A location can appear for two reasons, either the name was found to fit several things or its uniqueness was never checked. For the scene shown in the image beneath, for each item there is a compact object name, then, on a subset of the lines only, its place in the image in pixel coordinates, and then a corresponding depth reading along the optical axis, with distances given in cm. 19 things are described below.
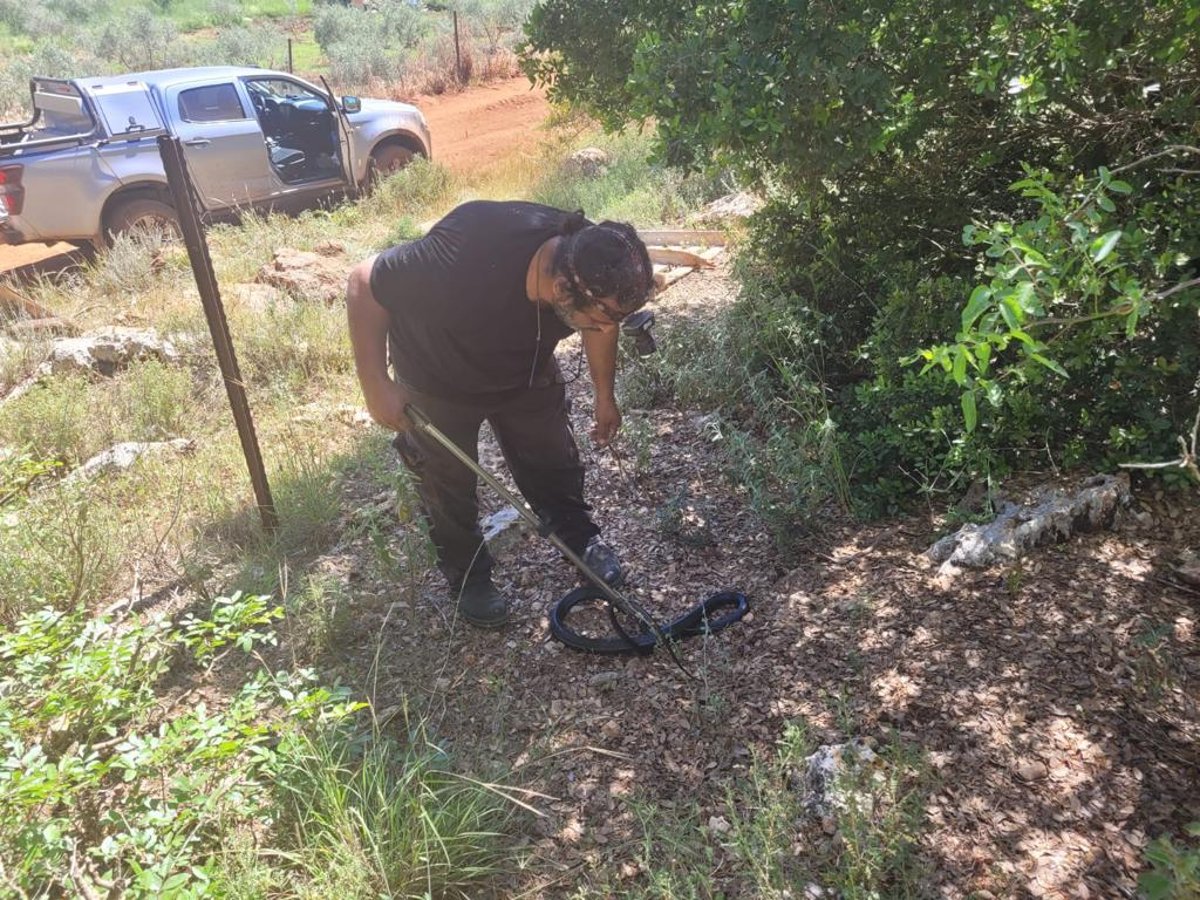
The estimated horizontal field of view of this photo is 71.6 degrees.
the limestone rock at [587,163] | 1028
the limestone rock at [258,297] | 630
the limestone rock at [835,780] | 205
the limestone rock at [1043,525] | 280
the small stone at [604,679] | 285
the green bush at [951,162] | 266
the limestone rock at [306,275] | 664
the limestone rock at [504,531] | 376
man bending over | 256
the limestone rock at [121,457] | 435
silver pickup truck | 789
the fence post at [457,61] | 1886
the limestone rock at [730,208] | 675
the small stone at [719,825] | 220
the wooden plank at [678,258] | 640
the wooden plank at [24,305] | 660
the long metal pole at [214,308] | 308
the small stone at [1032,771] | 211
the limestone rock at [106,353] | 561
